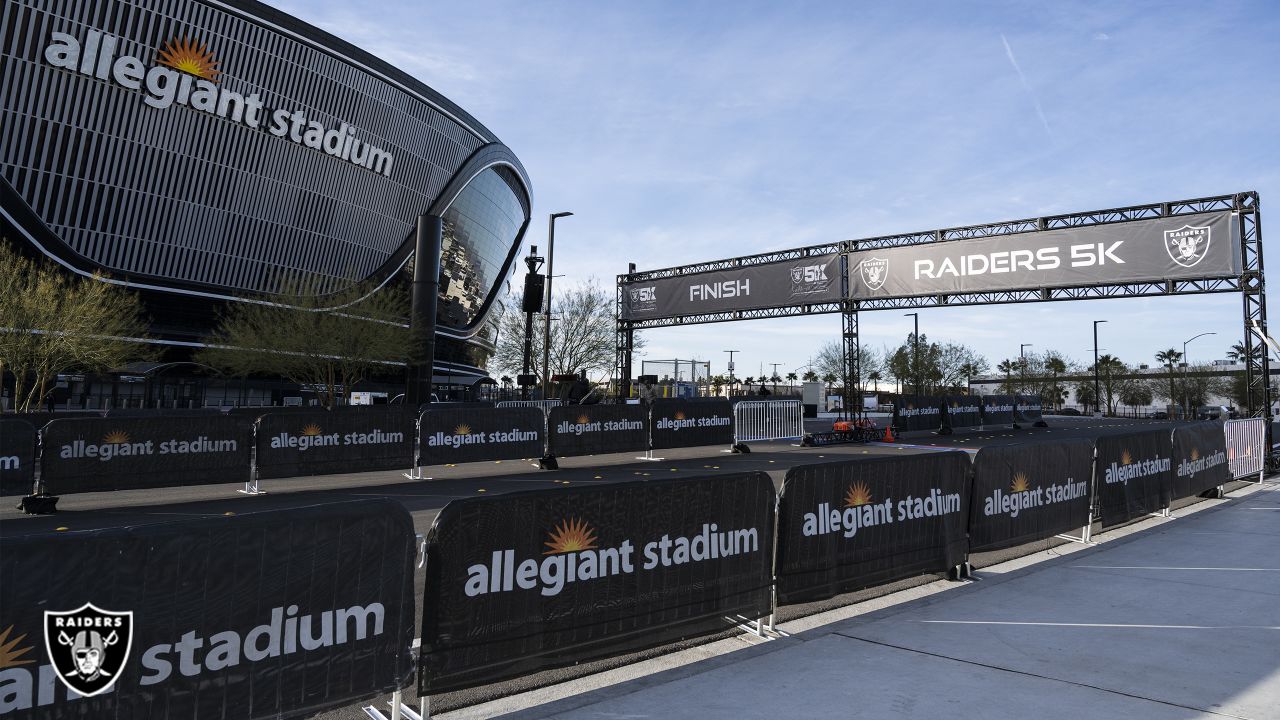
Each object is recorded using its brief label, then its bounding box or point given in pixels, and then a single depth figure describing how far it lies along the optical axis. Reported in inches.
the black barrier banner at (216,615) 107.2
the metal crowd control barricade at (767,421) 836.0
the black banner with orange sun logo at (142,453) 422.0
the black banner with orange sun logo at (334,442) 507.2
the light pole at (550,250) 845.2
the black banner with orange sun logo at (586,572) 148.4
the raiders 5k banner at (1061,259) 791.1
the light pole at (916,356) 1987.9
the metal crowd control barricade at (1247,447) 542.0
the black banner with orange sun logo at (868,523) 212.2
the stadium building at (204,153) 1451.8
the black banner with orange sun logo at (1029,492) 276.5
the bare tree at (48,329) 770.8
